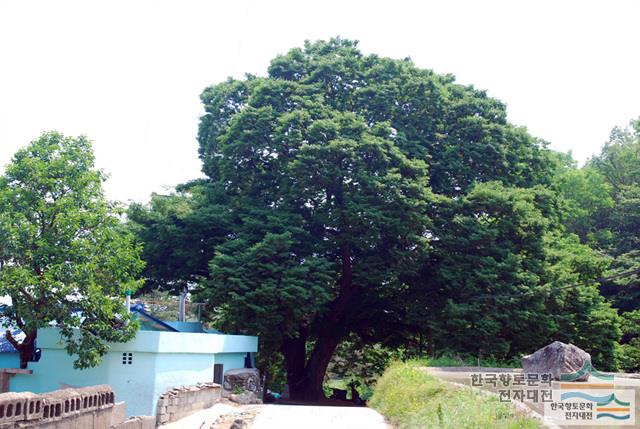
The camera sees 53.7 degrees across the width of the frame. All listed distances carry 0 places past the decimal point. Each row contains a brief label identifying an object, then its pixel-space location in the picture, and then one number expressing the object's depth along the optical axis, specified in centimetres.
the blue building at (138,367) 1577
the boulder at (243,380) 1923
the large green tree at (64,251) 1497
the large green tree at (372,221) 2044
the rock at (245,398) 1842
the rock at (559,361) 1230
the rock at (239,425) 1134
